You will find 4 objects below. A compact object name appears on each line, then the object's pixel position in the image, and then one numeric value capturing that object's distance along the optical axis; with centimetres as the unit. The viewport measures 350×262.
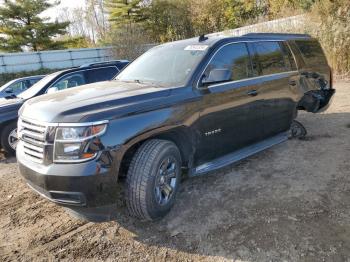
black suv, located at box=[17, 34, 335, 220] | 289
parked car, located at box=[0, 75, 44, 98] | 1111
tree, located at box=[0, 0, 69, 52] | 2625
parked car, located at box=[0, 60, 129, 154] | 619
